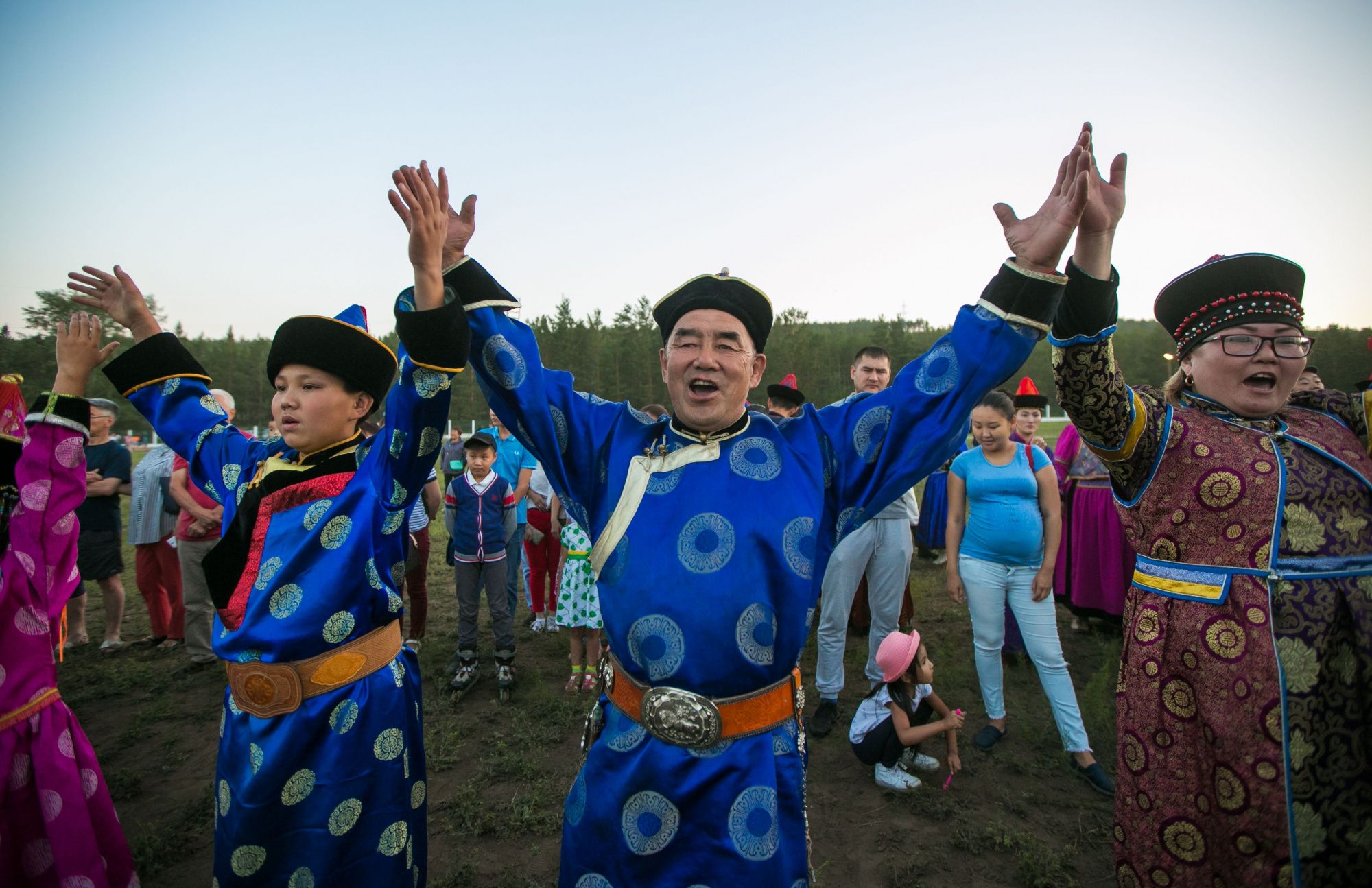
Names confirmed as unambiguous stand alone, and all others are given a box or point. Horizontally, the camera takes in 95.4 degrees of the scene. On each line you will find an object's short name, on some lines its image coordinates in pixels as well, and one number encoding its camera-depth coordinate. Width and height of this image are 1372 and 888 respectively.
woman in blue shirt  3.78
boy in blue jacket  5.27
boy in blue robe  1.95
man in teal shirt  6.34
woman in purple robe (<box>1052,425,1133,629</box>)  5.96
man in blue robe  1.57
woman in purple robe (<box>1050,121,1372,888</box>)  1.87
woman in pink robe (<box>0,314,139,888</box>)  2.26
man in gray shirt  4.34
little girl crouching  3.57
